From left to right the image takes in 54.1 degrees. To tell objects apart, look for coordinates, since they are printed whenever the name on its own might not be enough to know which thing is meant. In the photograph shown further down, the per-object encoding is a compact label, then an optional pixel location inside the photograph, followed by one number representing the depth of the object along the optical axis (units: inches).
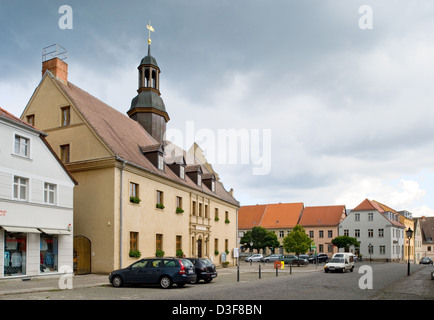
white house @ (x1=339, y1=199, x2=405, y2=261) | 3046.3
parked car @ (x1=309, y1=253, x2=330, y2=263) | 2410.1
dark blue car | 759.1
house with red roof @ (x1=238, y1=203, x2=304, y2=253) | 3324.3
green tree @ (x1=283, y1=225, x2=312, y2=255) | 2165.4
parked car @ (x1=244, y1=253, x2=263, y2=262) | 2579.7
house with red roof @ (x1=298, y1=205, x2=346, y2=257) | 3223.4
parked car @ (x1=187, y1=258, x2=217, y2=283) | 895.1
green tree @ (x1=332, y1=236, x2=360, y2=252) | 2802.7
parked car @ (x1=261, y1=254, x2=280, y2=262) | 2505.4
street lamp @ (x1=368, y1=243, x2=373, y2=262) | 3006.9
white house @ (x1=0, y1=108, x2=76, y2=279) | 829.2
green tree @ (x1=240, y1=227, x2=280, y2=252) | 2847.2
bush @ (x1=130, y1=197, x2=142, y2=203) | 1109.1
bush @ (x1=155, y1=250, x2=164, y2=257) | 1214.1
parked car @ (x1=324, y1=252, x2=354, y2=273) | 1342.3
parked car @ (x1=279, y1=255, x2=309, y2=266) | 1927.4
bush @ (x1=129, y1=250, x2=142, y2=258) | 1085.2
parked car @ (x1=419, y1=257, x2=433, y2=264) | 2891.2
